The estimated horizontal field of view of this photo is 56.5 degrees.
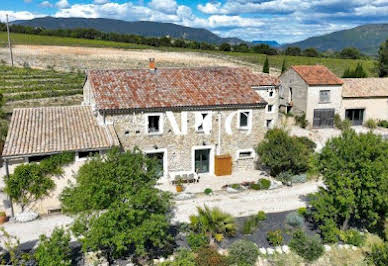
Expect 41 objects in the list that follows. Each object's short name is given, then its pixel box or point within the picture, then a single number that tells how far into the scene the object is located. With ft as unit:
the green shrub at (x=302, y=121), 130.90
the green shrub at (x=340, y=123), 130.37
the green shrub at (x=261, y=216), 63.82
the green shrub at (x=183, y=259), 47.70
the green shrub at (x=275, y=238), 55.77
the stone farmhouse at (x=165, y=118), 71.31
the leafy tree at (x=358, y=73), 175.10
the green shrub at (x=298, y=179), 81.60
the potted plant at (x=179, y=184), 76.18
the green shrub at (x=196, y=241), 53.72
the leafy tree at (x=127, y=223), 43.50
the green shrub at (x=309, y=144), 98.37
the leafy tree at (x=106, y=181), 45.09
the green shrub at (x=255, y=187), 77.46
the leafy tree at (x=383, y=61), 213.66
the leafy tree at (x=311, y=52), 372.79
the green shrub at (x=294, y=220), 62.39
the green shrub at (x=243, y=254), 51.12
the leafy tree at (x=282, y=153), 79.42
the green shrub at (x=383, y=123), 134.97
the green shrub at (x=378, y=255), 49.06
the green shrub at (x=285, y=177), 80.59
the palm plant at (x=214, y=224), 56.54
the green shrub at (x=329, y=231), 56.65
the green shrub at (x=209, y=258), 49.44
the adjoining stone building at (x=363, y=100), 132.67
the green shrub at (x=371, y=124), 133.69
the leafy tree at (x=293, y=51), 378.53
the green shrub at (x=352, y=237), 56.80
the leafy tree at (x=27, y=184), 60.75
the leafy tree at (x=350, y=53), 380.58
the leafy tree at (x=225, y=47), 384.68
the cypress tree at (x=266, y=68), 189.63
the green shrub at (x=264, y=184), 78.12
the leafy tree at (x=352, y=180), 53.06
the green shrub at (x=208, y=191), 75.12
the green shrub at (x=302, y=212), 65.72
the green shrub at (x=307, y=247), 53.47
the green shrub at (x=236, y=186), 77.55
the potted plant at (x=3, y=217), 61.36
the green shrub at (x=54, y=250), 43.52
